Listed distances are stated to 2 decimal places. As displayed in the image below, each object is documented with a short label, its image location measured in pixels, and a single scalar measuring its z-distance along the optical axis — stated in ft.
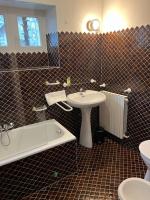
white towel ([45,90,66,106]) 7.75
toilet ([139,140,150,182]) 5.41
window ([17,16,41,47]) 8.00
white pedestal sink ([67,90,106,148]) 7.31
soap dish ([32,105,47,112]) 7.80
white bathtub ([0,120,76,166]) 7.20
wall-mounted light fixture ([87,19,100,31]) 8.27
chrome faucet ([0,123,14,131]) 7.20
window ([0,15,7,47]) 7.52
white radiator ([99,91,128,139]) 7.91
